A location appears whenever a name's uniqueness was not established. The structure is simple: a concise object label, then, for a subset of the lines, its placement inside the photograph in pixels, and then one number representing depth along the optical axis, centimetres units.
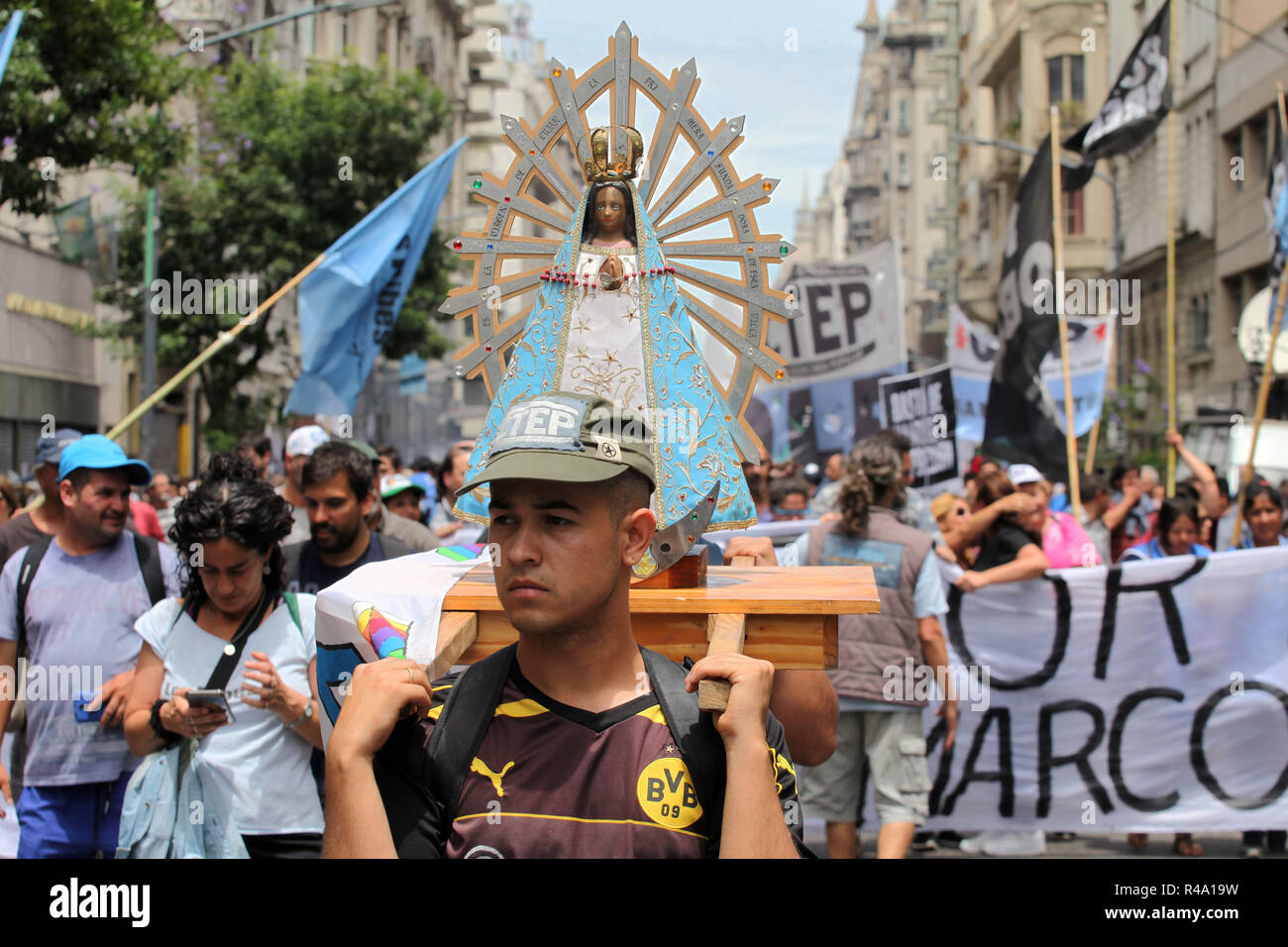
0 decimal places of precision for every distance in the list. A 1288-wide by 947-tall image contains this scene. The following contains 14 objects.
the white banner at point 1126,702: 727
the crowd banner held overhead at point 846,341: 1412
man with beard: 500
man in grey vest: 634
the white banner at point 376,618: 283
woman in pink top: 785
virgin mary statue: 369
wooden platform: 300
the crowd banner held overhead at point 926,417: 1253
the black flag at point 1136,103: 1090
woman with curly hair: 410
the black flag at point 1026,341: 1045
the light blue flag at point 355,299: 1006
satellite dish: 1408
